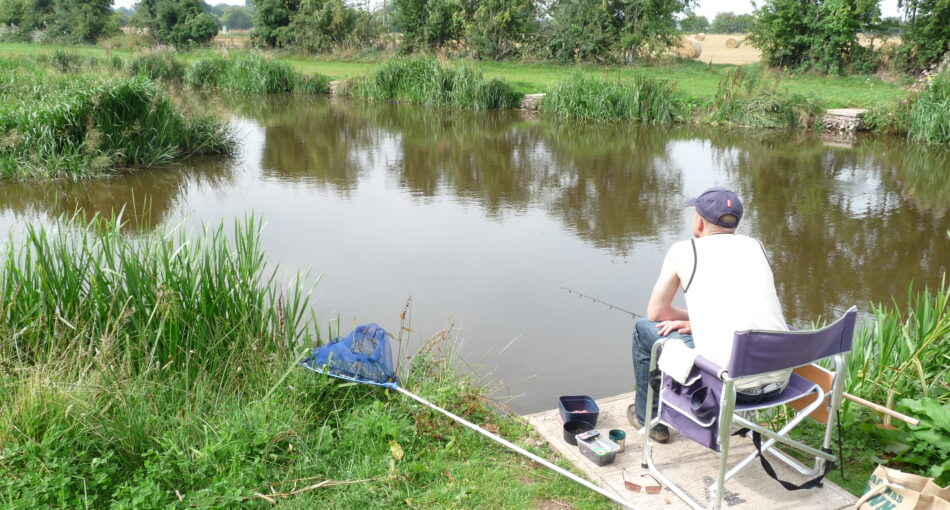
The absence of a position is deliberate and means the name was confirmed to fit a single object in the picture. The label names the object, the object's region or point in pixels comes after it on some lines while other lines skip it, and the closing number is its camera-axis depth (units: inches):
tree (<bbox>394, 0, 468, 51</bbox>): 1098.7
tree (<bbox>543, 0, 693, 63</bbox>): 987.3
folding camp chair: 100.7
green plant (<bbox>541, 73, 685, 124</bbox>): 649.0
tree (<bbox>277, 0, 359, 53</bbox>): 1195.9
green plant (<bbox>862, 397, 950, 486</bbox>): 116.4
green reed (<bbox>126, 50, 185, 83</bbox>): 788.6
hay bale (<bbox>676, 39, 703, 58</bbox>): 1129.4
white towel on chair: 109.0
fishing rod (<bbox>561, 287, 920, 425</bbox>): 121.2
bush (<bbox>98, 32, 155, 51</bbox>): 1341.0
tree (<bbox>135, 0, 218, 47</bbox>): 1331.2
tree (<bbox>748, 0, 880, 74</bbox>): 855.1
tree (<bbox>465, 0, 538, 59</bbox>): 1053.2
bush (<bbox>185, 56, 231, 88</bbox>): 868.6
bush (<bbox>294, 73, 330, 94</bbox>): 865.5
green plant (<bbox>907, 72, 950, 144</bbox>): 544.4
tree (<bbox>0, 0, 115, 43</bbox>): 1494.8
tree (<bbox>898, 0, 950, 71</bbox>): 820.6
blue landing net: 141.3
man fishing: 110.4
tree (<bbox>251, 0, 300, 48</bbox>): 1244.5
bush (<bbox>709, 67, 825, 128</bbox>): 617.6
